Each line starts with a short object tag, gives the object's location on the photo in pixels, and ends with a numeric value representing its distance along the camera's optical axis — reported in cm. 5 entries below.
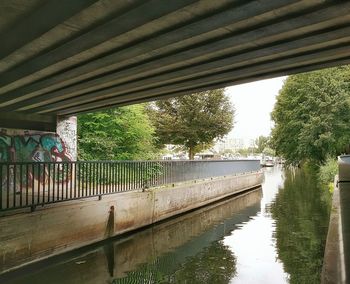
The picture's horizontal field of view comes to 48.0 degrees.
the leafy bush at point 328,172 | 2911
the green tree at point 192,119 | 3362
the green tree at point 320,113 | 3378
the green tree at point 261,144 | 13948
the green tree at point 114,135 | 2053
